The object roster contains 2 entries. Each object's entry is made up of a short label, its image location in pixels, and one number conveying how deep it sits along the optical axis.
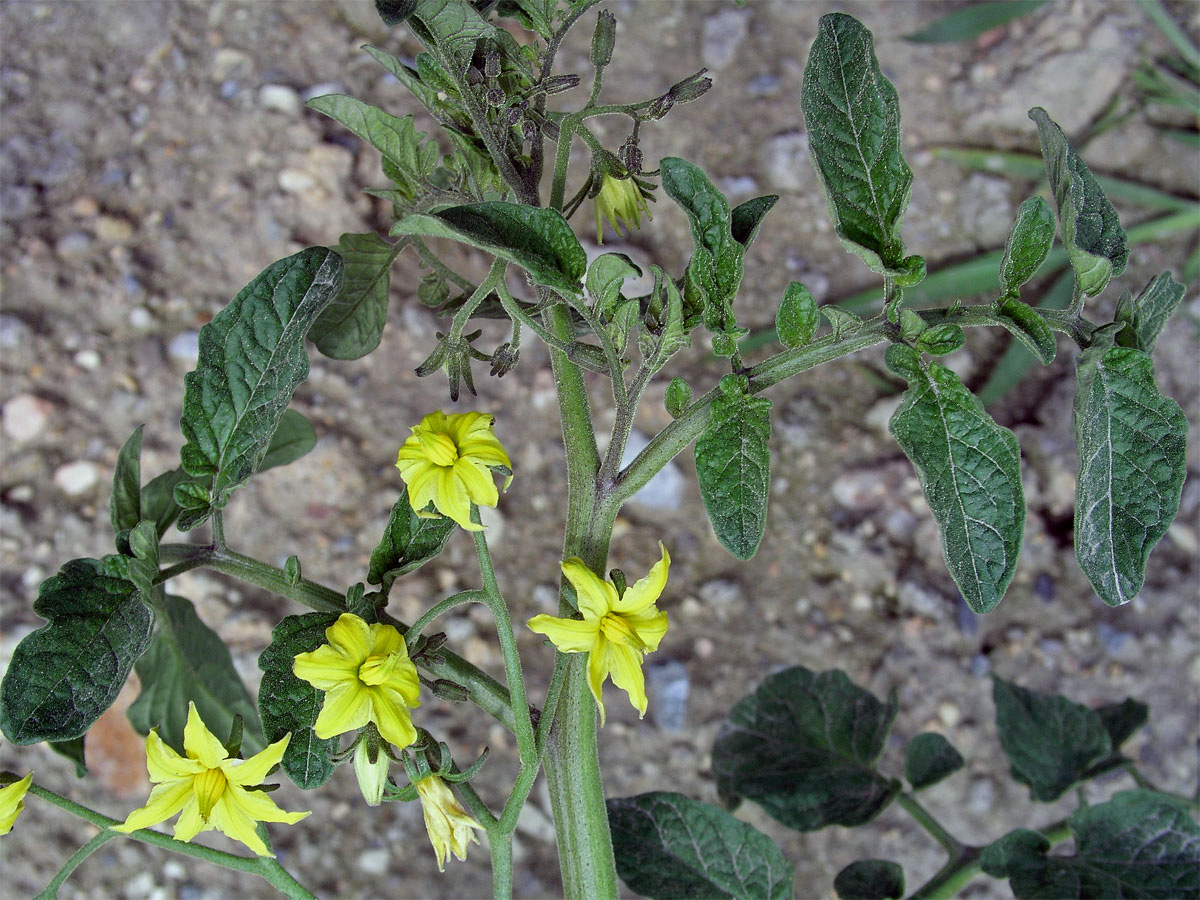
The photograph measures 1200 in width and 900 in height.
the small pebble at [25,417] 0.49
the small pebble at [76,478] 0.49
